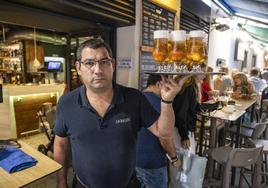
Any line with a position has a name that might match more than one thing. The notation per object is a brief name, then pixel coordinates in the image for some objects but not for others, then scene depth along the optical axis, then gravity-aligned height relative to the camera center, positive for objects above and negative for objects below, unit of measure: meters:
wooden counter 5.04 -0.86
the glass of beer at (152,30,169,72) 1.04 +0.11
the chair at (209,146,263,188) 2.05 -0.89
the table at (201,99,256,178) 2.61 -0.59
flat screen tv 9.11 +0.02
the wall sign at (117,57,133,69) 2.88 +0.07
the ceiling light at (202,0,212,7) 4.70 +1.49
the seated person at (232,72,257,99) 4.29 -0.39
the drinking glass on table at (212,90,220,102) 3.77 -0.46
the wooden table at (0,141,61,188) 1.29 -0.69
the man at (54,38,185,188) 1.28 -0.33
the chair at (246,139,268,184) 2.69 -0.95
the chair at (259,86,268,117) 5.36 -0.74
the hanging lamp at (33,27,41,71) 7.15 +0.07
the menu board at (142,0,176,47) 2.90 +0.70
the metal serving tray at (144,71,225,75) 0.98 -0.02
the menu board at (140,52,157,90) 2.95 +0.04
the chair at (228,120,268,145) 2.75 -0.97
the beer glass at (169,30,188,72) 1.00 +0.08
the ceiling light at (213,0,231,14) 5.54 +1.72
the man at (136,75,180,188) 1.75 -0.73
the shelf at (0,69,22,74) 8.41 -0.20
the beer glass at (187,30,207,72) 1.00 +0.09
